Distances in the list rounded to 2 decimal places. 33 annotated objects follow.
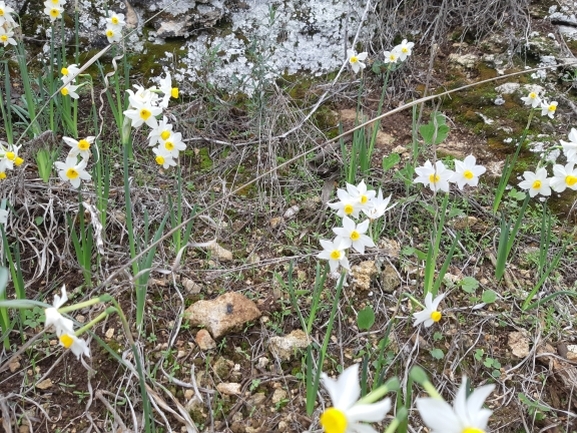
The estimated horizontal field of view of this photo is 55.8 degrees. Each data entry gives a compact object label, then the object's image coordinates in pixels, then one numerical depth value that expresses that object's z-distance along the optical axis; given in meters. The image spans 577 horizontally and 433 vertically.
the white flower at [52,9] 0.79
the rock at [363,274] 0.64
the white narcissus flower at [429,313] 0.50
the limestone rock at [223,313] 0.58
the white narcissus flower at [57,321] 0.37
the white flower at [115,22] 0.80
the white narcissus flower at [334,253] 0.52
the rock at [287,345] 0.57
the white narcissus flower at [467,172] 0.60
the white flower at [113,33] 0.80
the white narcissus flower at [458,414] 0.26
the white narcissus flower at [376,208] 0.54
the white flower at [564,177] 0.60
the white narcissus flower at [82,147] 0.58
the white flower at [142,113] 0.56
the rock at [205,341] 0.58
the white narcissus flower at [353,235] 0.52
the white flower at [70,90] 0.70
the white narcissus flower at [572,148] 0.59
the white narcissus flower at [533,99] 0.76
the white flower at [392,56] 0.83
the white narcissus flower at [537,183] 0.63
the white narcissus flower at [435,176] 0.58
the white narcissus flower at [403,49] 0.84
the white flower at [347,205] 0.54
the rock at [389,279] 0.65
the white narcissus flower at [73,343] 0.38
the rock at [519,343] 0.59
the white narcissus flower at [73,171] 0.59
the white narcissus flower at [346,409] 0.27
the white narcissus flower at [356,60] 0.84
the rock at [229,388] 0.54
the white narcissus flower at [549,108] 0.75
